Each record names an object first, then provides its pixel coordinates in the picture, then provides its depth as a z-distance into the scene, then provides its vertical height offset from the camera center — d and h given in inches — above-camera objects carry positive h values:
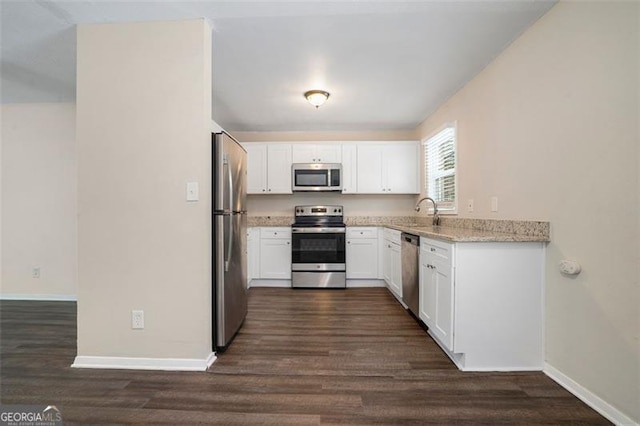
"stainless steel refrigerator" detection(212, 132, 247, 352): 83.7 -8.5
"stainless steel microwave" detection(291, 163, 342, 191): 168.6 +21.5
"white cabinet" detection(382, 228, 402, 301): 132.5 -25.5
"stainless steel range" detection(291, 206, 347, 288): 159.5 -25.8
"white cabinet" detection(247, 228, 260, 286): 163.0 -24.2
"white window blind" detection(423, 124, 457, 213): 131.3 +22.9
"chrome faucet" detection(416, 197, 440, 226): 139.2 -2.5
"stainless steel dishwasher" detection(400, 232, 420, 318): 105.5 -23.7
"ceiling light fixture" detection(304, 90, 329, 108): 121.0 +50.4
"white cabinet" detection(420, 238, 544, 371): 74.7 -24.9
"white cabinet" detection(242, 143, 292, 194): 171.9 +26.2
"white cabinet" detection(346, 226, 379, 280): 162.6 -23.3
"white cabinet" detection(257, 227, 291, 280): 162.7 -24.1
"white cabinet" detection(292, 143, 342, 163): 170.9 +35.9
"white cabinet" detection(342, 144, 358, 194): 171.3 +27.4
